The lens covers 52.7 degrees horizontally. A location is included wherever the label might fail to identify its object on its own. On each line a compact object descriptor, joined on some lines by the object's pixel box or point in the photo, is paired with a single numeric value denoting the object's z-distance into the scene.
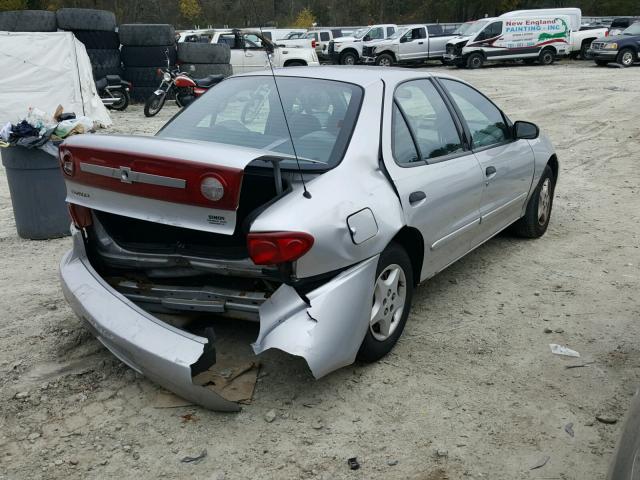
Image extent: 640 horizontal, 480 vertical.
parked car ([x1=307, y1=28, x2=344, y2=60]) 32.03
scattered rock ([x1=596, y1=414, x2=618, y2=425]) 3.18
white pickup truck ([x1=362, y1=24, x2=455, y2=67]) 28.05
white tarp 12.05
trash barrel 5.75
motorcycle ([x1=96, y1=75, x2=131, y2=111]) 15.65
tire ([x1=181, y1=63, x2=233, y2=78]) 17.38
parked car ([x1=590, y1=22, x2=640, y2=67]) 24.09
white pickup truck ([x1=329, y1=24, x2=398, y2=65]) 29.19
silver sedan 3.03
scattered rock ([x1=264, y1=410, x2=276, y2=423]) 3.18
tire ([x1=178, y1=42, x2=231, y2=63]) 17.38
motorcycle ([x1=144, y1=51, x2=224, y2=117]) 14.83
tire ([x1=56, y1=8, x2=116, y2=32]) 15.99
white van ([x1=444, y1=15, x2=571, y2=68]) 26.41
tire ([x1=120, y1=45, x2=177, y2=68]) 16.89
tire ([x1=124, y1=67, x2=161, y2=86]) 17.03
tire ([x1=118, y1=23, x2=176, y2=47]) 16.73
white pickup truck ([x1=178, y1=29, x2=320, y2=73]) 21.20
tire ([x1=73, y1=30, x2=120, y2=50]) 16.31
